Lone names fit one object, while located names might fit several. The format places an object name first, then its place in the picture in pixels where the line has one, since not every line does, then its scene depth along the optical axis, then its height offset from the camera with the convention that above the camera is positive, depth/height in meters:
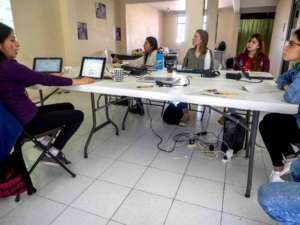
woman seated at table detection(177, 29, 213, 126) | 2.81 -0.14
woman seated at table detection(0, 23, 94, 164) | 1.31 -0.27
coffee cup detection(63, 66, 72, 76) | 2.19 -0.25
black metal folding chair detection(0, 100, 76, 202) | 1.23 -0.61
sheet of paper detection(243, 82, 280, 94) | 1.50 -0.30
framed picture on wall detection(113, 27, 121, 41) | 6.38 +0.40
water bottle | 2.66 -0.18
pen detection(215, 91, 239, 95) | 1.45 -0.31
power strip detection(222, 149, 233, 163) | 2.00 -1.01
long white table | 1.26 -0.32
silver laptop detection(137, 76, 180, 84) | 1.77 -0.28
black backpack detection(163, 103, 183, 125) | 2.88 -0.90
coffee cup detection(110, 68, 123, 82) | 1.87 -0.24
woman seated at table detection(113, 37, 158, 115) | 3.13 -0.14
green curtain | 9.30 +0.75
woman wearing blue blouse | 0.75 -0.54
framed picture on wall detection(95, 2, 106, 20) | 5.54 +0.94
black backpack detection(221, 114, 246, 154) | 2.06 -0.84
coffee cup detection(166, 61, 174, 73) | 2.35 -0.21
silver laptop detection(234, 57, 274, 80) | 2.01 -0.28
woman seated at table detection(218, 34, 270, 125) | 2.59 -0.12
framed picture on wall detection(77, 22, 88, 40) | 5.00 +0.37
